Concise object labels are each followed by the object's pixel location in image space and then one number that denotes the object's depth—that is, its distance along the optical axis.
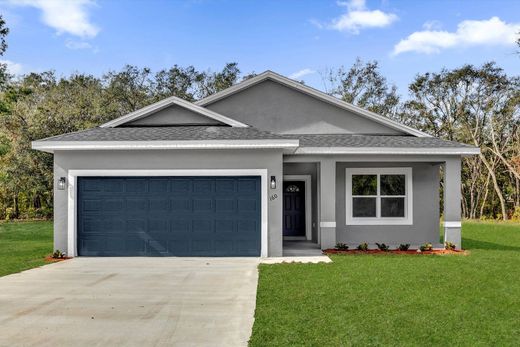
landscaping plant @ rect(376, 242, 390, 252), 13.59
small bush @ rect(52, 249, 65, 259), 12.36
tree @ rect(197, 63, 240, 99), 36.41
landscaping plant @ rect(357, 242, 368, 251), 13.57
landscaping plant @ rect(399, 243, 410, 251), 13.69
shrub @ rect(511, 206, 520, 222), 27.55
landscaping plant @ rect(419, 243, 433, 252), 13.49
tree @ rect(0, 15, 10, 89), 19.60
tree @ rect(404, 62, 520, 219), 30.83
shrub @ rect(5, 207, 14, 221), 28.47
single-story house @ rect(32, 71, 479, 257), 12.34
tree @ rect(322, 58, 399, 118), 36.00
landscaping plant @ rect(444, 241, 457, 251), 13.71
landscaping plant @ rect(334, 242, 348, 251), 13.47
